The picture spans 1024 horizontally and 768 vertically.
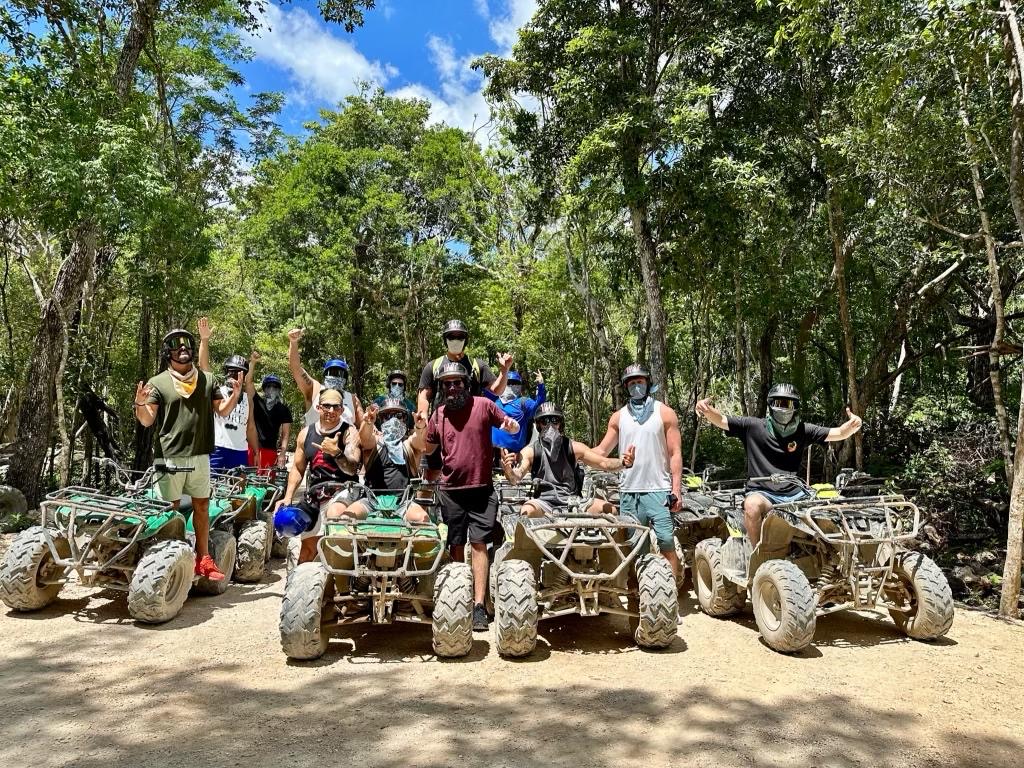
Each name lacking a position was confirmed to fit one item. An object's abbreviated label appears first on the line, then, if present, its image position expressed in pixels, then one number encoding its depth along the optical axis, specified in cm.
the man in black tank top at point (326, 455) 567
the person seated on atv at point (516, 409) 863
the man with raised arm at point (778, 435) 590
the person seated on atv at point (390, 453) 541
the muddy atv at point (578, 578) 471
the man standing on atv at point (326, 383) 629
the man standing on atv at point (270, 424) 888
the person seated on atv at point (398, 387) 923
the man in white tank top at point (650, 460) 585
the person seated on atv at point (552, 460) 649
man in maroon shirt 536
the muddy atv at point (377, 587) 452
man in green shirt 602
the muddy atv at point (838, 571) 496
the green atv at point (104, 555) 521
